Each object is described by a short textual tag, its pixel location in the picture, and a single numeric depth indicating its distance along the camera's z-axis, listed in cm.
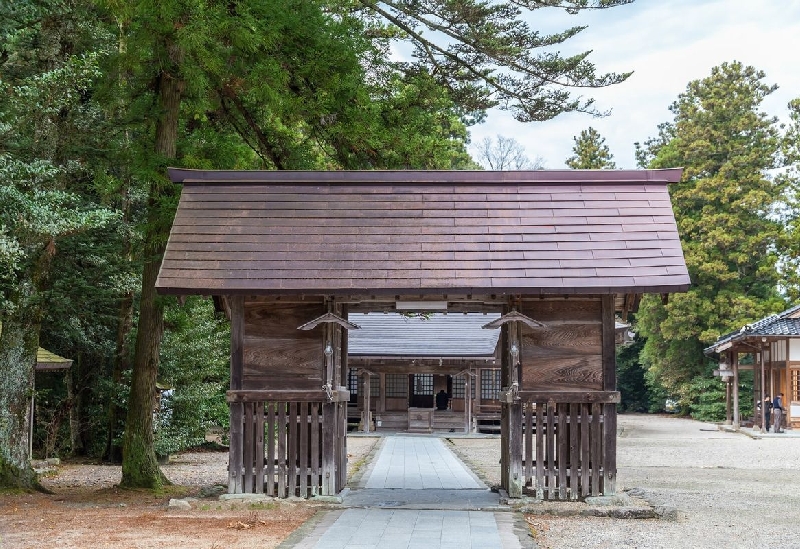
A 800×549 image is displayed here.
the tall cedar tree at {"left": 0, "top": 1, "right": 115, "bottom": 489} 1113
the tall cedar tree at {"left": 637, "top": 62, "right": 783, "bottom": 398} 4175
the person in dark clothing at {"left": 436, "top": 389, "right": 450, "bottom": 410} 3497
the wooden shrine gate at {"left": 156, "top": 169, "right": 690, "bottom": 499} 1172
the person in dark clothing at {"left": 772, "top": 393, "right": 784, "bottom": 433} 3161
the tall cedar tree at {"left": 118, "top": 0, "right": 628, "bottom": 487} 1287
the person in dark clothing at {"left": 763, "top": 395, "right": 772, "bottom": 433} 3238
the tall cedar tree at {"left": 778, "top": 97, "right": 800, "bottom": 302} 3725
